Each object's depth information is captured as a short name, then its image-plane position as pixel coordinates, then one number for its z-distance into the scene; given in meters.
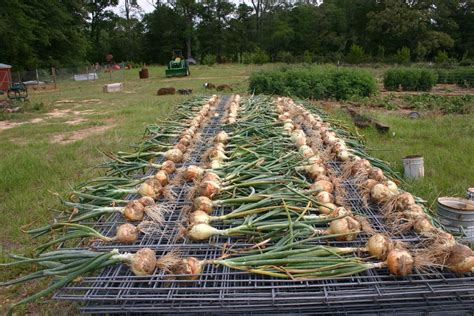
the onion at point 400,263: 1.75
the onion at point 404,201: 2.30
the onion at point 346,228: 2.04
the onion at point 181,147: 3.69
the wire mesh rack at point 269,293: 1.65
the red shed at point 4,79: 16.93
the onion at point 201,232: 2.07
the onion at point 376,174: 2.78
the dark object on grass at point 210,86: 13.87
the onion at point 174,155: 3.42
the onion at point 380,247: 1.87
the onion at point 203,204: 2.29
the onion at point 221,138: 3.79
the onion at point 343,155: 3.42
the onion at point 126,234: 2.09
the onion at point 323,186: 2.57
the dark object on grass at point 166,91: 13.05
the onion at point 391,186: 2.58
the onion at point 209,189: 2.46
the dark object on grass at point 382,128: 5.97
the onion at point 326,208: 2.28
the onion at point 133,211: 2.30
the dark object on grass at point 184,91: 12.70
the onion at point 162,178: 2.79
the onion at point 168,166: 3.07
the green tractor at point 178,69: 22.64
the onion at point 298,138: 3.69
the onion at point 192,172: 2.86
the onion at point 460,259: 1.76
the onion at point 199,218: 2.14
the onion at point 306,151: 3.29
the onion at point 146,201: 2.38
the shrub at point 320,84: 10.78
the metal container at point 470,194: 2.92
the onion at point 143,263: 1.81
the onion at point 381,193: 2.51
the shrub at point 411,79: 14.13
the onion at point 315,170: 2.90
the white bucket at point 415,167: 3.88
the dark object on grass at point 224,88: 12.82
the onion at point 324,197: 2.41
